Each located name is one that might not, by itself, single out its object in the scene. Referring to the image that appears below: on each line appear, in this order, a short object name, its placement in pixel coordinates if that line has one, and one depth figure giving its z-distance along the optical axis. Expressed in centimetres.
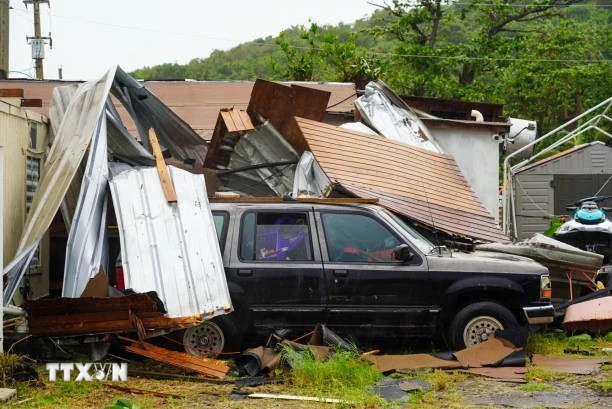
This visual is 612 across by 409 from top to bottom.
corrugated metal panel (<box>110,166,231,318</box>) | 873
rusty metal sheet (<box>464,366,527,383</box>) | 825
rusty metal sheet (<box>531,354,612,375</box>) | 870
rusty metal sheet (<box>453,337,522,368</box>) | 878
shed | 2120
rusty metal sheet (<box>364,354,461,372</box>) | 860
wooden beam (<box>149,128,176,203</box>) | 943
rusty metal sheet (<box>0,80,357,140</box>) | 1580
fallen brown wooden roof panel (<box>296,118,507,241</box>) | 1112
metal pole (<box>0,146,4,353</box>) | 781
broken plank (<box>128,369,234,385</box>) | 820
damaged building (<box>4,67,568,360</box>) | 873
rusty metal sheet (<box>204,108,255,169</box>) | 1198
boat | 1460
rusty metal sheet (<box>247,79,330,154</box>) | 1203
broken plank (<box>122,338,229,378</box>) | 838
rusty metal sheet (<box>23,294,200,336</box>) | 833
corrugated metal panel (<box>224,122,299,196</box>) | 1221
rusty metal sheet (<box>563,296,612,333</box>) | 1066
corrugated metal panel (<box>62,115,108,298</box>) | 898
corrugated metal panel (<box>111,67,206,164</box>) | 1177
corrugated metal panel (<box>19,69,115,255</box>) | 939
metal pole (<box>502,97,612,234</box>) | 1734
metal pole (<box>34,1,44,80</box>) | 3316
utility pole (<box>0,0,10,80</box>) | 1746
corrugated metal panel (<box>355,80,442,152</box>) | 1451
